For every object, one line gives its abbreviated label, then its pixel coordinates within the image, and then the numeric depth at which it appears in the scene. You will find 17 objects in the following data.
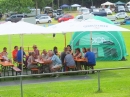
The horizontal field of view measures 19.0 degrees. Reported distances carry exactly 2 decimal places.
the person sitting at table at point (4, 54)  19.49
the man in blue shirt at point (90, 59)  18.48
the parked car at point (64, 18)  62.66
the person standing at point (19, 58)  19.50
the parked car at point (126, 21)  56.22
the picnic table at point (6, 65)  18.01
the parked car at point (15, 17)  65.55
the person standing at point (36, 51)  19.73
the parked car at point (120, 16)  68.05
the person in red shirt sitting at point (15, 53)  20.51
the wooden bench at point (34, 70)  18.09
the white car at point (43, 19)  62.67
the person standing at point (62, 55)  19.07
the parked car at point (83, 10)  81.27
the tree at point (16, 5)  71.12
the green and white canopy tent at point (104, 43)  23.30
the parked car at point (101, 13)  71.61
